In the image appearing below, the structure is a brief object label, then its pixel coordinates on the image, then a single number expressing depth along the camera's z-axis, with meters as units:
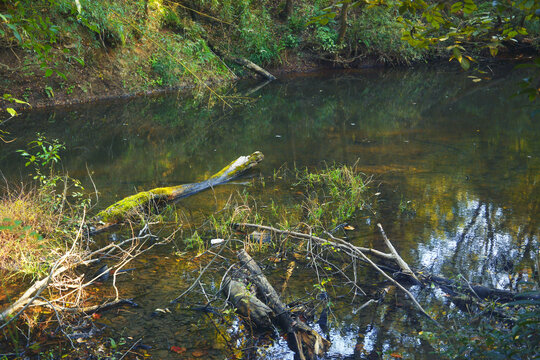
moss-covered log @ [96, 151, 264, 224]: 6.71
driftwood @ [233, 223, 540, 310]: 4.44
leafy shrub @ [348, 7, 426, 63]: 21.89
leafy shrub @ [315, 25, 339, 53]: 21.77
